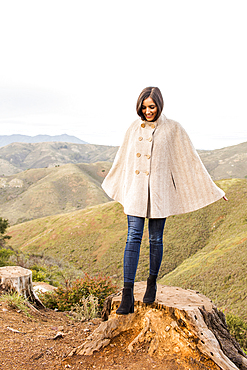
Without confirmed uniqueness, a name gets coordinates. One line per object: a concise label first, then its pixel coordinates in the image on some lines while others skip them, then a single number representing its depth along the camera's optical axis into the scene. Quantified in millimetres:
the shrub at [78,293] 5608
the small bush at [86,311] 4746
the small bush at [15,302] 4426
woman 3174
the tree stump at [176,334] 2631
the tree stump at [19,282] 5105
